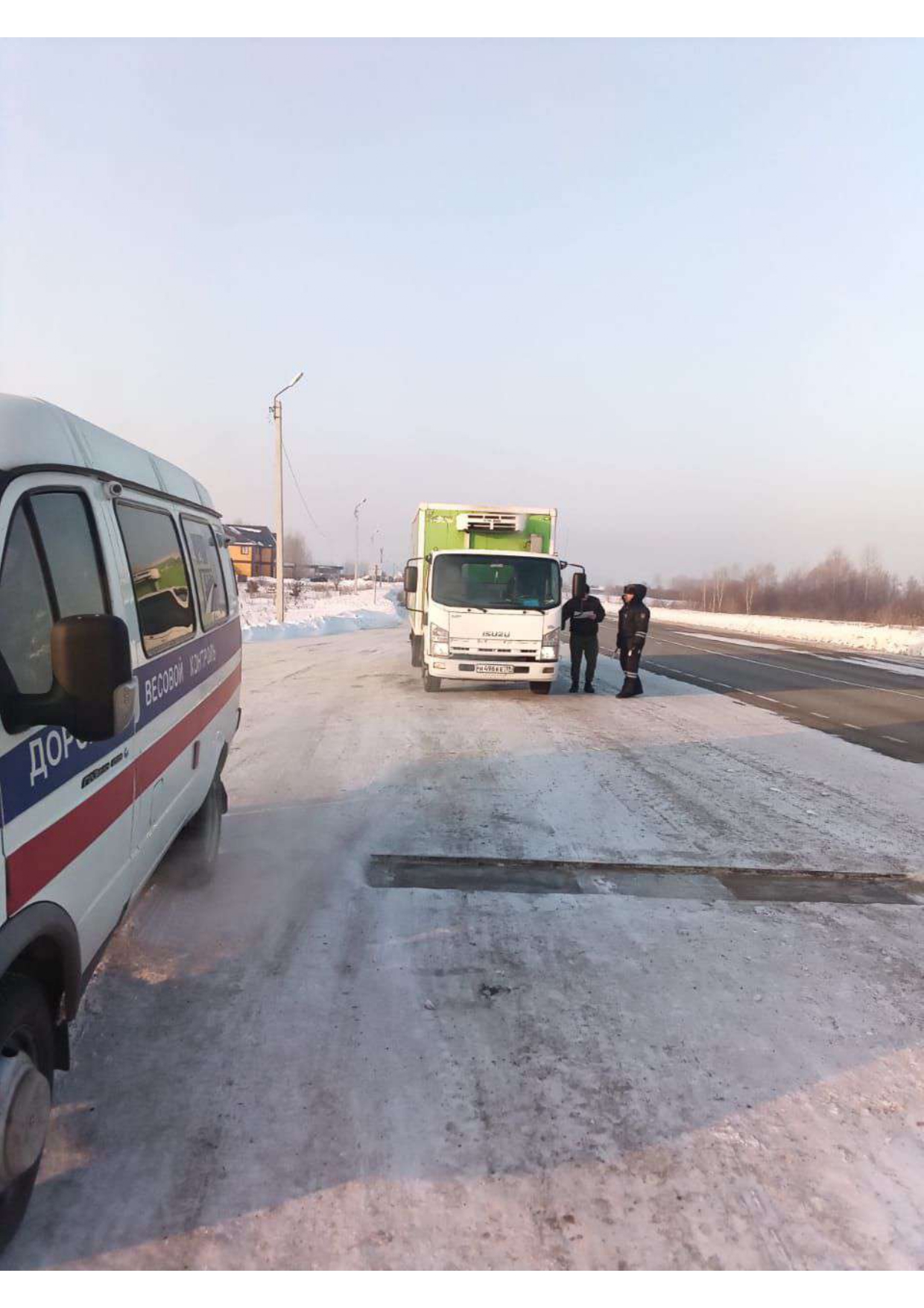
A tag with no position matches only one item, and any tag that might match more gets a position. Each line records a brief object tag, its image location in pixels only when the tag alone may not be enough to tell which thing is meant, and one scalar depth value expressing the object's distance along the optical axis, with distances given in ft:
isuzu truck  38.45
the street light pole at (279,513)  88.94
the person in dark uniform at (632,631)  41.01
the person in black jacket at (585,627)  42.68
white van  6.85
